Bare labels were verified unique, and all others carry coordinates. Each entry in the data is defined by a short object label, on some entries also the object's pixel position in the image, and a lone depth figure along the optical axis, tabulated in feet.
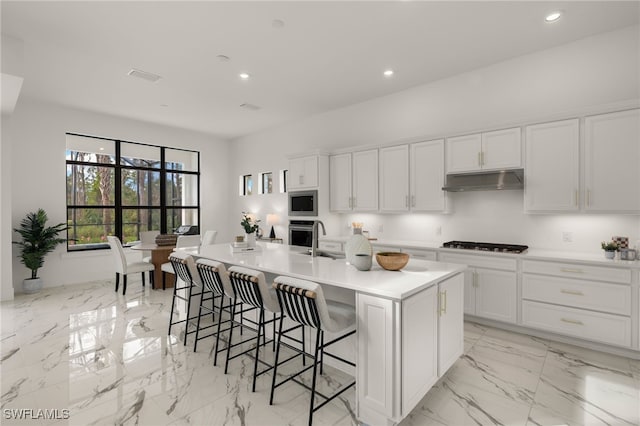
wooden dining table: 17.93
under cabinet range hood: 11.71
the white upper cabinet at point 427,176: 13.84
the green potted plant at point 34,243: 16.76
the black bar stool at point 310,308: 6.43
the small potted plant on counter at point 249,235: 12.63
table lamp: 22.61
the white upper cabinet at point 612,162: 9.82
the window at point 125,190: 20.02
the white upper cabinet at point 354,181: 16.25
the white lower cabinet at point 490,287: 11.46
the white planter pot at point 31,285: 17.07
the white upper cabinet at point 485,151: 11.90
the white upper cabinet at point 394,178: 14.99
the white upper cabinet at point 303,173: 18.12
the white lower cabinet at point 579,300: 9.55
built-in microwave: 17.99
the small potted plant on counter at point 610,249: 10.03
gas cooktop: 11.82
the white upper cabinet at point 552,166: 10.78
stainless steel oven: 18.43
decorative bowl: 7.91
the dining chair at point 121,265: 16.85
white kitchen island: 6.25
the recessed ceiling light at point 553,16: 9.90
